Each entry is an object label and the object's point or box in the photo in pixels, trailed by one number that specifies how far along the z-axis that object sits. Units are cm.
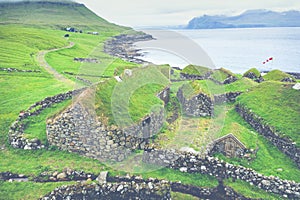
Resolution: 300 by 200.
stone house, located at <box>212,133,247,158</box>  1503
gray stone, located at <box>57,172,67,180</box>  1325
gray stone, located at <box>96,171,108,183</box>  1306
